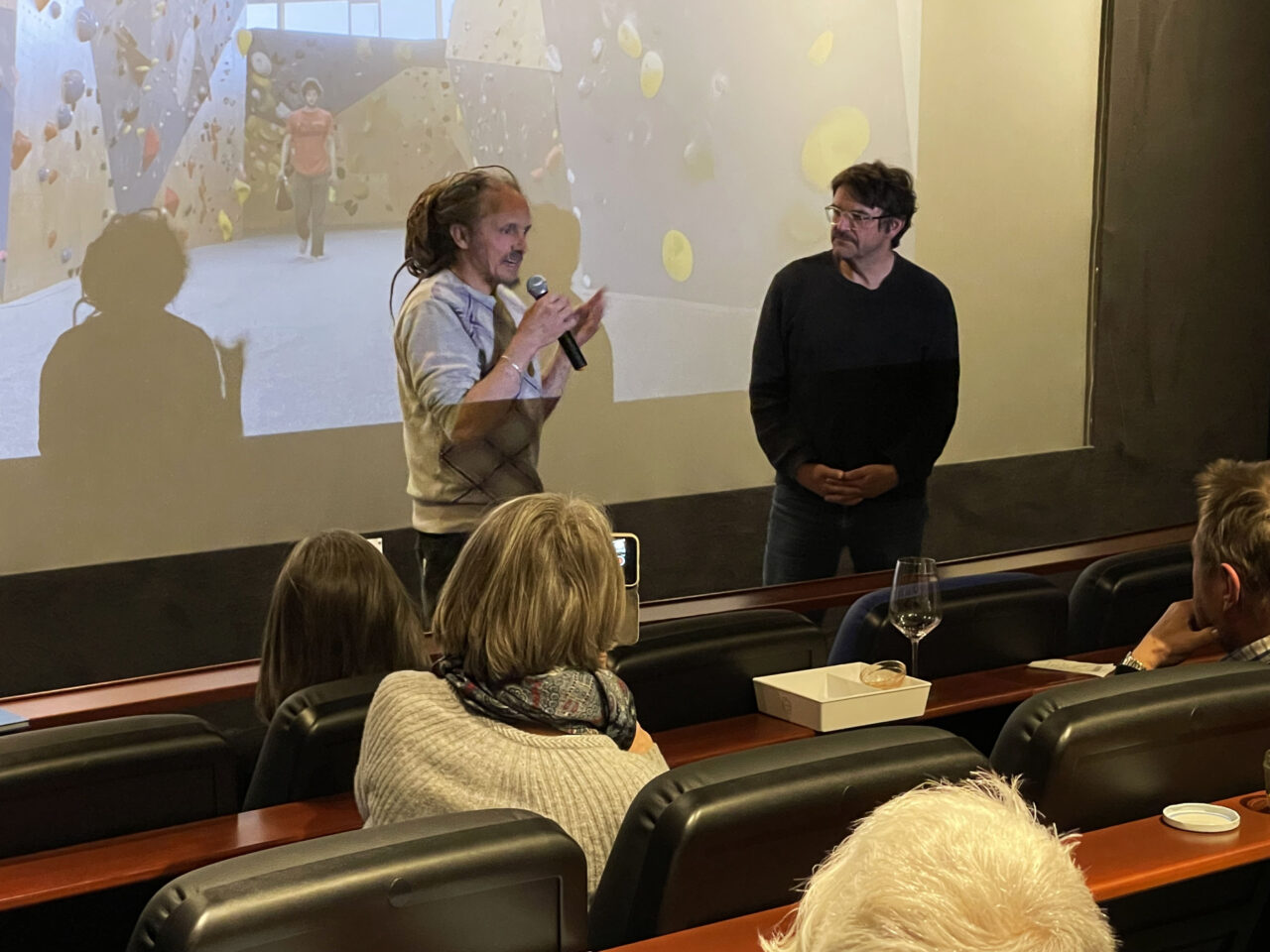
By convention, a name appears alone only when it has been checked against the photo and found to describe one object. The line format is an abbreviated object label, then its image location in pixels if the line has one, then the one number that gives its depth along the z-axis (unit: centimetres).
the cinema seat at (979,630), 339
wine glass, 314
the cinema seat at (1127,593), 362
